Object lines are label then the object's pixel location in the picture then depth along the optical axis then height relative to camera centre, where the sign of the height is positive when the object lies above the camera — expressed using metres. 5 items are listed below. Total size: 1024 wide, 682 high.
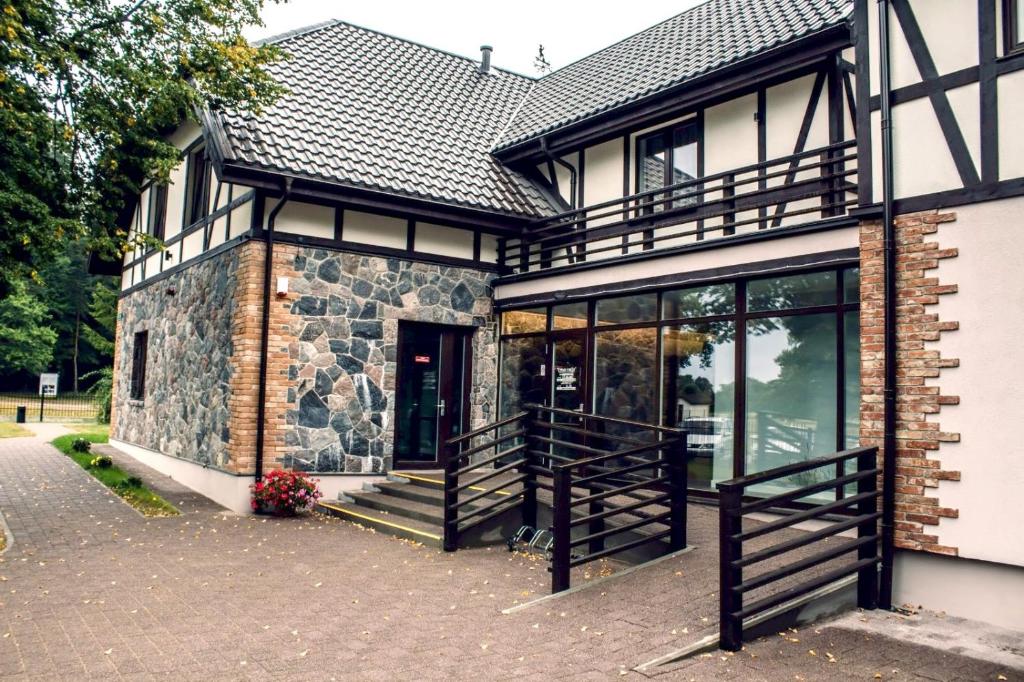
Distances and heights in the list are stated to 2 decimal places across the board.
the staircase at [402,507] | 9.02 -1.68
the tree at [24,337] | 39.34 +1.53
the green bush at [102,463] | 13.57 -1.66
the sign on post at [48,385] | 26.60 -0.62
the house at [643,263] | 5.81 +1.38
